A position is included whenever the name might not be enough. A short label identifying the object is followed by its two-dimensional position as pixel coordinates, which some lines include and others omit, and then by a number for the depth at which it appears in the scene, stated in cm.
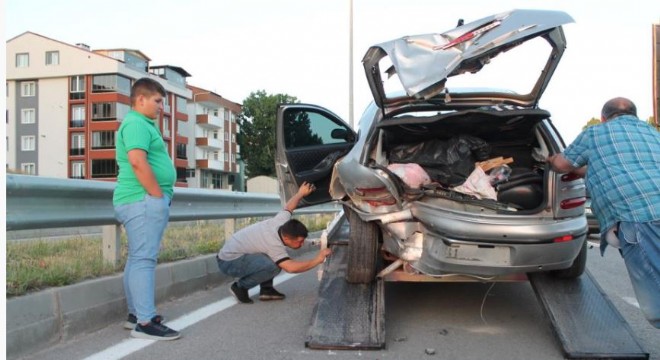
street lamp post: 2241
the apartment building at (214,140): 7556
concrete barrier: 385
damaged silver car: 430
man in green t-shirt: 443
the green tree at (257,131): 7191
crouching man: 546
